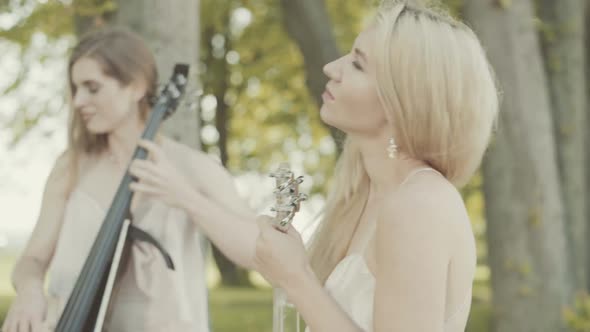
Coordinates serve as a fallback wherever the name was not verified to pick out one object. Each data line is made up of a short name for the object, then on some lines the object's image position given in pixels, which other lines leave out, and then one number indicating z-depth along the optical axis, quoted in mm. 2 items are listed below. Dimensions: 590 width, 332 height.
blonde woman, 1835
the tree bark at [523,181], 6770
